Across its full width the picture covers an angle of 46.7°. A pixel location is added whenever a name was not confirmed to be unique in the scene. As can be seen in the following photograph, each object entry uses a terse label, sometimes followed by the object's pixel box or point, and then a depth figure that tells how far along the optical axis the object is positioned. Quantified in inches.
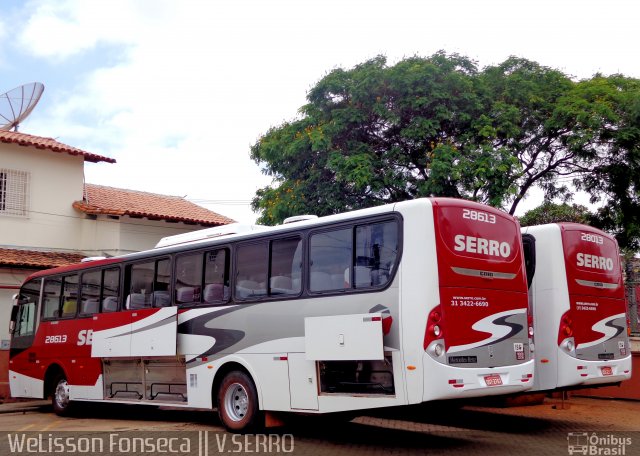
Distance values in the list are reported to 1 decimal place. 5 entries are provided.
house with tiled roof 802.2
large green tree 668.7
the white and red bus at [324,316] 338.6
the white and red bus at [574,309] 421.4
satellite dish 920.3
